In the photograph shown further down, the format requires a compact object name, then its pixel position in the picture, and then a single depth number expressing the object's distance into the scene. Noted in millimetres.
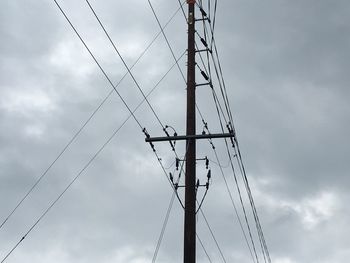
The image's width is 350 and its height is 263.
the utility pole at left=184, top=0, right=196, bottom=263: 15141
